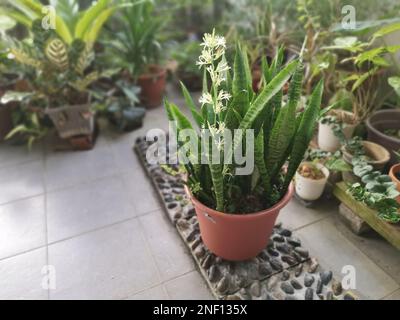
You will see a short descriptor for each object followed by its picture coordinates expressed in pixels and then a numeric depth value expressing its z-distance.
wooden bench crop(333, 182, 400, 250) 1.25
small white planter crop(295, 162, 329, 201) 1.54
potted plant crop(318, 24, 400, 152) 1.48
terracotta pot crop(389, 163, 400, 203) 1.21
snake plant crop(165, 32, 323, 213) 0.95
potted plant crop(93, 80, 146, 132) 2.28
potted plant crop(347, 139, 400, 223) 1.13
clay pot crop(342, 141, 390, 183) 1.39
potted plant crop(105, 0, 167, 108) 2.38
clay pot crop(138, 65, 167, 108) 2.60
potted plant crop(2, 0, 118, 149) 1.86
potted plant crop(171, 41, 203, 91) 2.77
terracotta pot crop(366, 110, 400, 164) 1.58
